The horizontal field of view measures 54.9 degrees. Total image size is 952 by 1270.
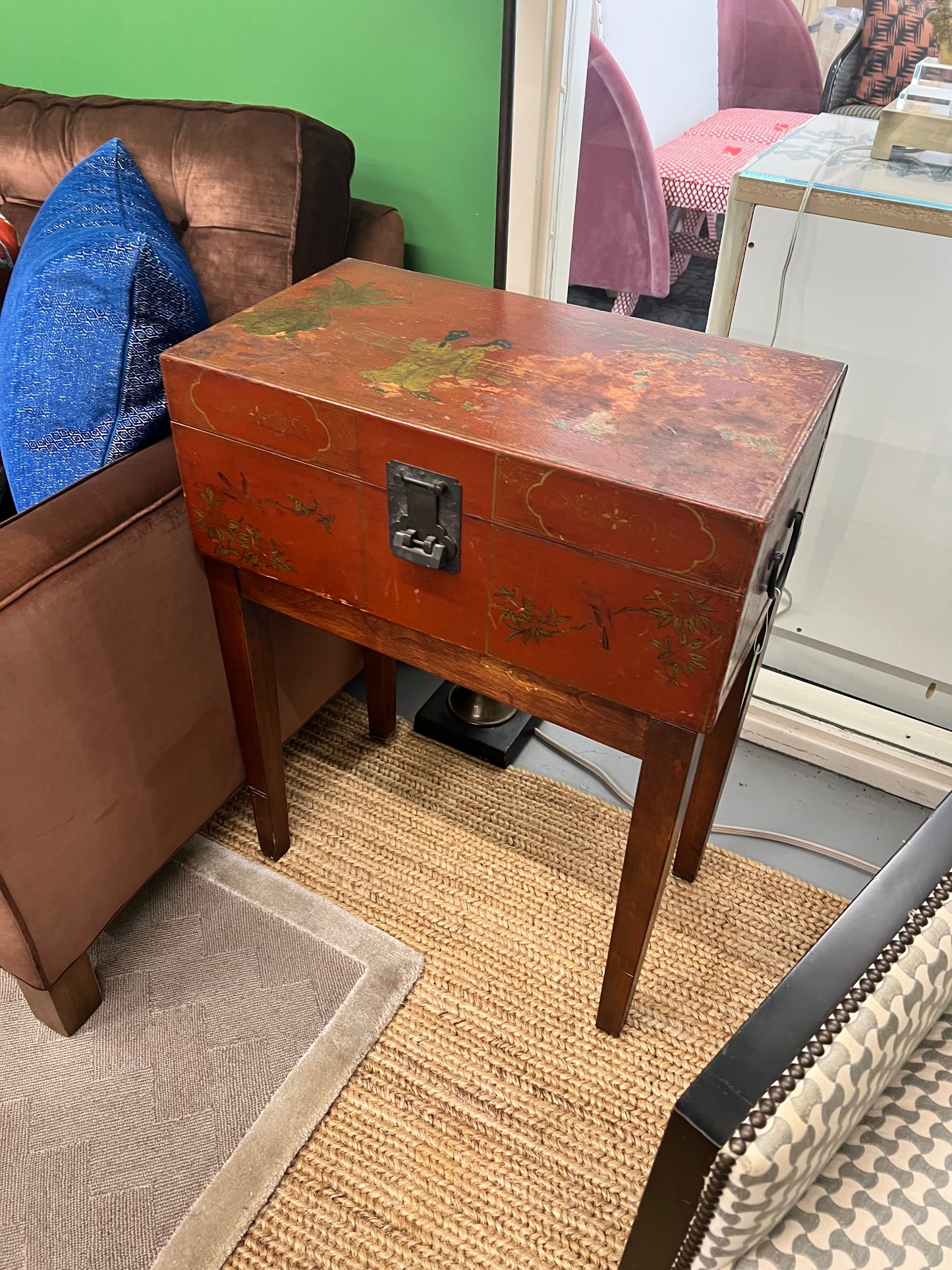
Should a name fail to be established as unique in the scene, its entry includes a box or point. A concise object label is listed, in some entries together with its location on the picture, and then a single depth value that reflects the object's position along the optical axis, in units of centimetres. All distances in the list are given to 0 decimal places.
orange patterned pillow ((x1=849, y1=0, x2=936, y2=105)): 106
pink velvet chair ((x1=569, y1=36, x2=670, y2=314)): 124
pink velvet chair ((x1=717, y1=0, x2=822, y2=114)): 112
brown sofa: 88
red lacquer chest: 70
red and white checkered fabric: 119
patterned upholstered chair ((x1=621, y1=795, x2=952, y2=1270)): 52
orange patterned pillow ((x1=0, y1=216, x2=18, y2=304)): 124
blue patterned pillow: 98
